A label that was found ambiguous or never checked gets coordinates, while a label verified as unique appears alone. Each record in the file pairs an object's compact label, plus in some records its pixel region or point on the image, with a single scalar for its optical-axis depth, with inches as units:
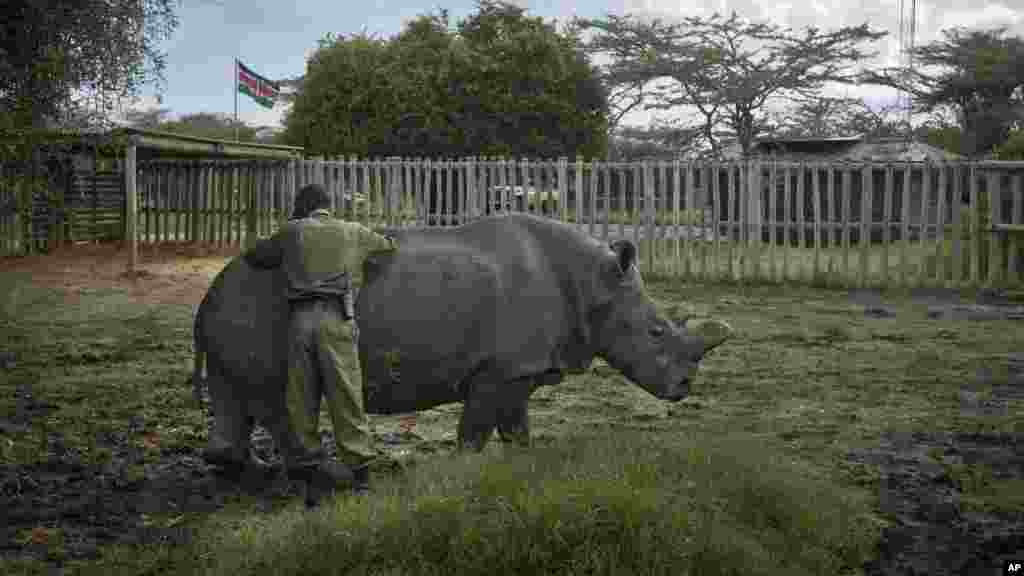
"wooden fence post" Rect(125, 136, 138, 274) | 732.7
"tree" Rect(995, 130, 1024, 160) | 773.9
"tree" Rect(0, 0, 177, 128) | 440.5
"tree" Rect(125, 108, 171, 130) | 3207.7
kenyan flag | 1408.7
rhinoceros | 246.8
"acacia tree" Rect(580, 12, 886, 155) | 1941.4
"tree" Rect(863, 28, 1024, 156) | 1649.9
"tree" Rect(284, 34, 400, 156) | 1336.1
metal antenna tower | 1829.0
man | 227.5
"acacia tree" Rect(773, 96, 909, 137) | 2017.7
